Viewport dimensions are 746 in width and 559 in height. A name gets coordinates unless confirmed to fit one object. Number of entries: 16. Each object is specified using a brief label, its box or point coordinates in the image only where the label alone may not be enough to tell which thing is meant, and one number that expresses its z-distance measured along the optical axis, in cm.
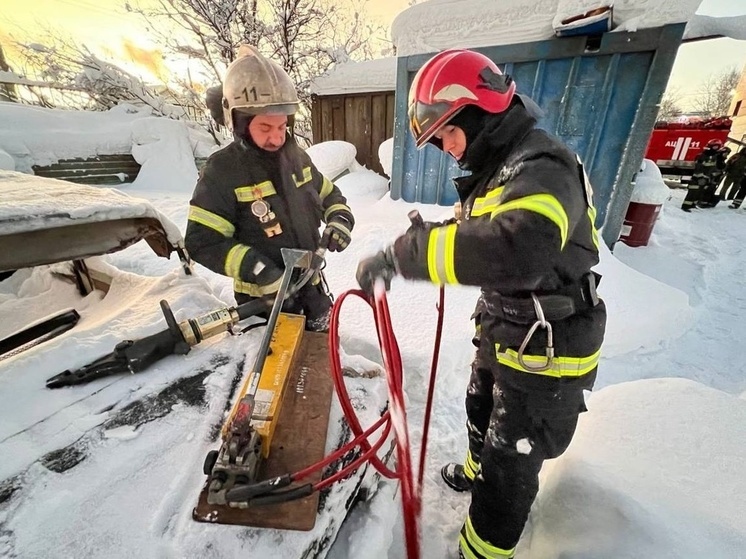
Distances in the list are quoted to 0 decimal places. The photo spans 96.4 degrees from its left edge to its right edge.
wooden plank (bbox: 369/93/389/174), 721
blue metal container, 360
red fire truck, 1217
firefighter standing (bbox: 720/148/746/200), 885
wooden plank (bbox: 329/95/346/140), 798
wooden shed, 706
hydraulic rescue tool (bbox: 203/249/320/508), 99
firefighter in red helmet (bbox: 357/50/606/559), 100
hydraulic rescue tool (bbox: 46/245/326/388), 154
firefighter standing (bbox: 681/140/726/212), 802
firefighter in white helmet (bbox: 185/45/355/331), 178
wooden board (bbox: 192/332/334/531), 103
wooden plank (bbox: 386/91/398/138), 701
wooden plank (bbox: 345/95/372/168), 756
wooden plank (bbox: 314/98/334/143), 822
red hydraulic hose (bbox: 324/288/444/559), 108
